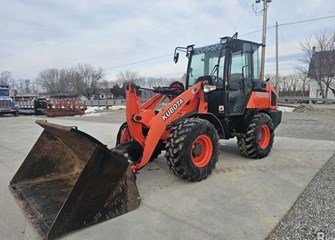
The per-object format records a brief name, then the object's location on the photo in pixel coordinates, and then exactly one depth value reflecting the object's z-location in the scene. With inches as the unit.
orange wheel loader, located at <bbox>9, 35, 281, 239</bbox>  118.4
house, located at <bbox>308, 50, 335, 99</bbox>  1230.3
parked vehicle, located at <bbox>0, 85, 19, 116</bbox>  870.9
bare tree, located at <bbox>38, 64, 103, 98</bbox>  2426.2
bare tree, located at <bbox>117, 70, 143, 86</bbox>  2688.0
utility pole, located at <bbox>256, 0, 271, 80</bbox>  702.1
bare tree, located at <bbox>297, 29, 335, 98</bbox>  1229.1
